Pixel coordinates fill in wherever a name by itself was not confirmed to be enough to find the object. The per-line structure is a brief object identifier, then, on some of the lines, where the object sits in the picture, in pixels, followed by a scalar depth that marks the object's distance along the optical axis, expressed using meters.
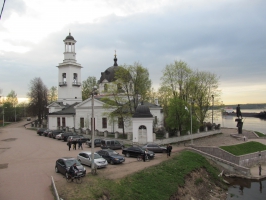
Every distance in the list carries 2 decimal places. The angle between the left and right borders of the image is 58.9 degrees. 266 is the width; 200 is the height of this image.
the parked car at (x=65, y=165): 17.53
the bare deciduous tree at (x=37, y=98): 69.62
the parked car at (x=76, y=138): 34.04
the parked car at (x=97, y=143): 33.01
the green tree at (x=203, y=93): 50.14
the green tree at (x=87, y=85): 82.00
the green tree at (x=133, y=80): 41.16
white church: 48.35
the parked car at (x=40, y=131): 47.84
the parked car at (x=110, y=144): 31.00
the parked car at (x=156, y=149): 29.75
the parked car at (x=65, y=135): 39.20
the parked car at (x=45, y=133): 45.66
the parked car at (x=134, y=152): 25.69
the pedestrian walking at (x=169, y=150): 26.36
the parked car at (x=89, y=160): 20.63
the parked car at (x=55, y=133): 42.98
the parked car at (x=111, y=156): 22.67
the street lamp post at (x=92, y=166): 18.27
